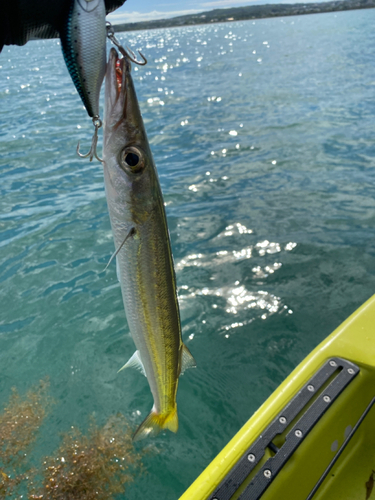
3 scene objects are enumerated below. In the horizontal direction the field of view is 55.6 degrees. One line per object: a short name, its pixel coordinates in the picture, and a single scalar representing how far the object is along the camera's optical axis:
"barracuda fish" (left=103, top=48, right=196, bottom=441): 0.28
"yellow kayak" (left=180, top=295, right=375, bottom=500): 0.39
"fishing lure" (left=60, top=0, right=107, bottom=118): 0.25
